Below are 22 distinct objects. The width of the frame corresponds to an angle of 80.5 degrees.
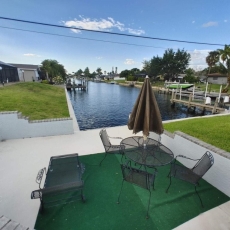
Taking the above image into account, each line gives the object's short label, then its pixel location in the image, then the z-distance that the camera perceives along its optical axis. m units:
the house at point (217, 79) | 36.60
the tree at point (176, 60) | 48.56
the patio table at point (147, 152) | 3.12
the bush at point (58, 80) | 38.64
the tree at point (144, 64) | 70.25
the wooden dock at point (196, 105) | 12.71
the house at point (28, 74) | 32.95
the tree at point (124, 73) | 77.68
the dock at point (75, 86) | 35.74
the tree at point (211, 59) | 39.19
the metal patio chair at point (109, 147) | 3.88
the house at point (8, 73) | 21.17
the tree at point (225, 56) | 21.86
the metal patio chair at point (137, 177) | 2.46
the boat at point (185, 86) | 23.54
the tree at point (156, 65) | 50.75
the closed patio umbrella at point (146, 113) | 3.01
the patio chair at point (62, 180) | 2.38
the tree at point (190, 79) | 39.69
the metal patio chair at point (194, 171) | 2.73
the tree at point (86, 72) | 110.72
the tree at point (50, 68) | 40.31
